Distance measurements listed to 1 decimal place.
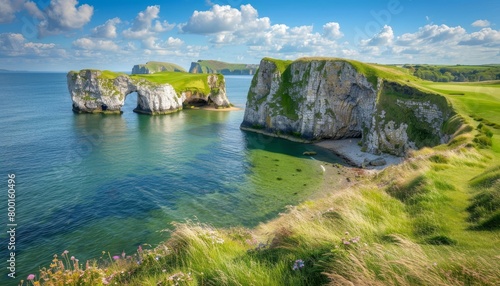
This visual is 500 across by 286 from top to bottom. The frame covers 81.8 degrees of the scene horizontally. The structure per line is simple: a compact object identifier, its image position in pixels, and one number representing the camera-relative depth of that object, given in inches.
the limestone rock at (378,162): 1982.0
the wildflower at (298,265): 231.7
